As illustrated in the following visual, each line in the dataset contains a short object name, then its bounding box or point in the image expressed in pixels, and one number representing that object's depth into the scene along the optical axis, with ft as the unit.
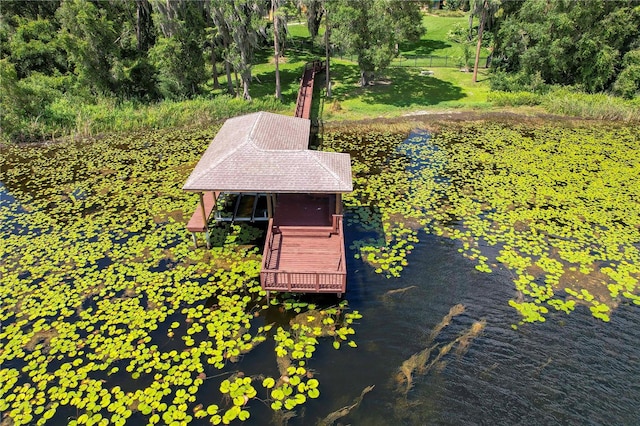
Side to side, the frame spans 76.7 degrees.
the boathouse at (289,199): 41.55
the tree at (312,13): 100.71
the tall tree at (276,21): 88.28
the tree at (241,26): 86.48
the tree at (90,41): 88.48
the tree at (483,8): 100.88
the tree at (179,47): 90.02
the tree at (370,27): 91.15
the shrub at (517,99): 101.76
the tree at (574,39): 96.37
